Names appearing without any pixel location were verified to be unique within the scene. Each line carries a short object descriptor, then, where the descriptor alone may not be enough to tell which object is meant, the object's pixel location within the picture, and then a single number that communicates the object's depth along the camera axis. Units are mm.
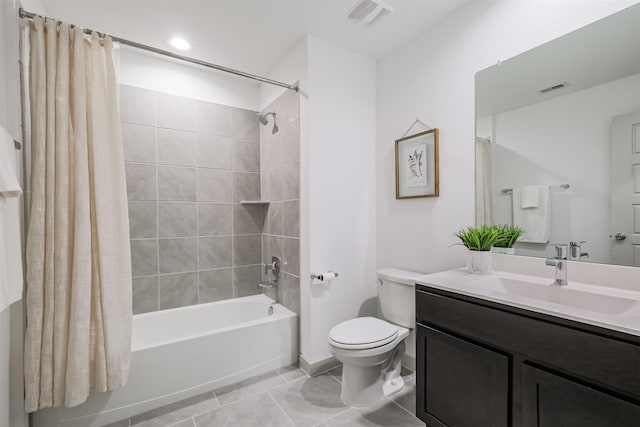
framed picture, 1984
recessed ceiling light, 2146
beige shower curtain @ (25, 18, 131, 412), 1397
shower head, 2576
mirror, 1229
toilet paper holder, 2084
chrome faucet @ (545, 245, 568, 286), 1298
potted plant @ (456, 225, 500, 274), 1577
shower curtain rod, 1414
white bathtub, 1654
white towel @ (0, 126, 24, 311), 1101
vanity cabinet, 886
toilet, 1678
